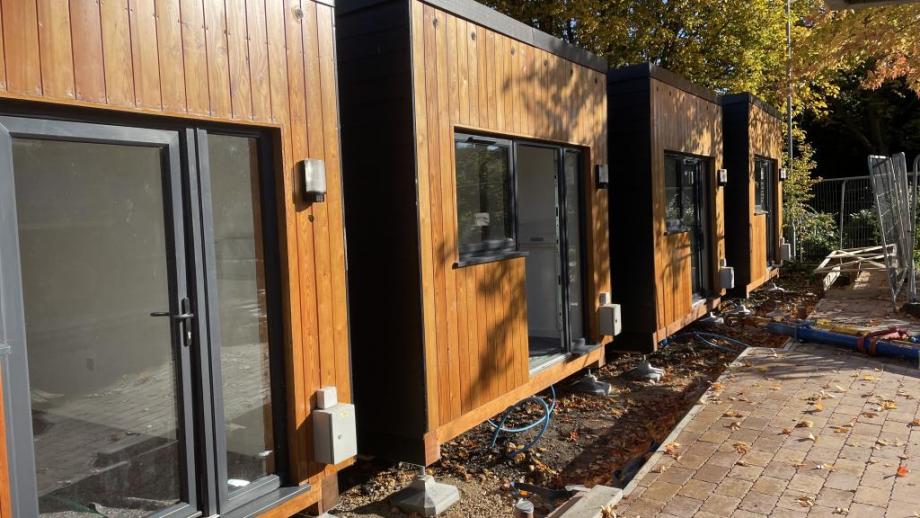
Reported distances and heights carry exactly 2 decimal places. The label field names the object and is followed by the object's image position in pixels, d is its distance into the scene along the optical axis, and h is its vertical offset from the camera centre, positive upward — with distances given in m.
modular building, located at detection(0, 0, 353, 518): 2.62 -0.06
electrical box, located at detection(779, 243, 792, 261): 12.95 -0.60
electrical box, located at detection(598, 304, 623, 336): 6.54 -0.82
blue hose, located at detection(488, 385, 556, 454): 5.54 -1.50
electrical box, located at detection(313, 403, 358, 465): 3.68 -0.98
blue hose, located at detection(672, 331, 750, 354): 8.52 -1.39
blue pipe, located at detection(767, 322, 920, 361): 6.98 -1.27
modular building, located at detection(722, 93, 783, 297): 10.60 +0.41
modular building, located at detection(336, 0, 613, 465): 4.33 +0.14
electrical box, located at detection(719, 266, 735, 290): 9.31 -0.71
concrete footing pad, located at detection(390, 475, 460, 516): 4.30 -1.54
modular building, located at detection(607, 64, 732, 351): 7.35 +0.20
